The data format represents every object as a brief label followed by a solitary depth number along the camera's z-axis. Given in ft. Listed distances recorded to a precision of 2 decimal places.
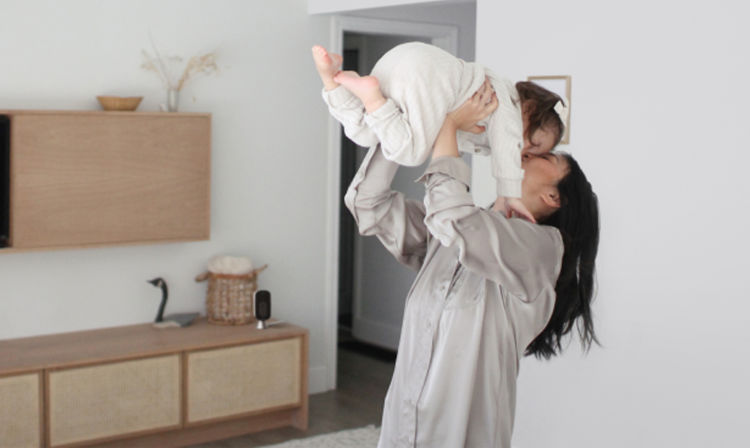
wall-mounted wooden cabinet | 13.25
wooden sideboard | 12.78
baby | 5.95
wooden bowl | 14.15
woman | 6.28
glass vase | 14.97
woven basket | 15.42
